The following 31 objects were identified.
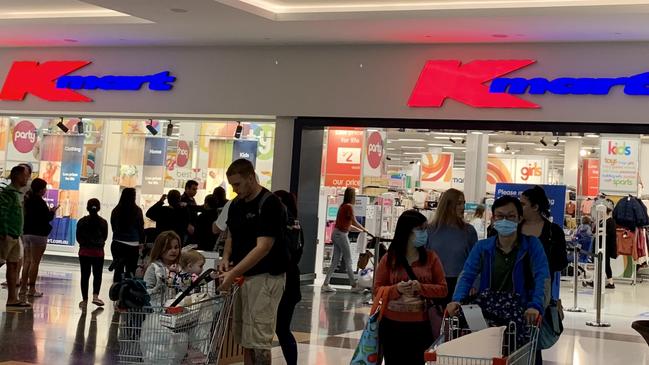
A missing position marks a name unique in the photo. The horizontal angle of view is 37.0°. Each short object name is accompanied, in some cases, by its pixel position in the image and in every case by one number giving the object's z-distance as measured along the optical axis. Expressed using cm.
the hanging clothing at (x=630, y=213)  1830
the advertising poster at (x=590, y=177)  2087
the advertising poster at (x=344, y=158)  1593
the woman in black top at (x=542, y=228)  605
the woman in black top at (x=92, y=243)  1131
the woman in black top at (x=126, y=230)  1150
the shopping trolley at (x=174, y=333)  488
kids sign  1719
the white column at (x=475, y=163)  1585
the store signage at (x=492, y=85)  1217
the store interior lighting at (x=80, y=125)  1712
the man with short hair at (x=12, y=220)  1021
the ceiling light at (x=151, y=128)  1683
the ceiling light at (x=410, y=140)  1881
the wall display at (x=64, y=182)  1805
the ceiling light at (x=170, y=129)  1663
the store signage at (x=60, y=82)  1501
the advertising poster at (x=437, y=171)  1823
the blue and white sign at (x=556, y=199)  1113
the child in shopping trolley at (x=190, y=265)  655
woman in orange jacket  549
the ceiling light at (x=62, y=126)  1662
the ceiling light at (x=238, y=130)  1577
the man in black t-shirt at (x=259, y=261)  577
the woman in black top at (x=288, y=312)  686
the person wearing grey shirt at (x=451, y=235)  700
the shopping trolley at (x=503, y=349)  425
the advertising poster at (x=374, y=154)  1628
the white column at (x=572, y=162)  1900
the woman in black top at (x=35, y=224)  1146
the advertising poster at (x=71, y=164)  1805
